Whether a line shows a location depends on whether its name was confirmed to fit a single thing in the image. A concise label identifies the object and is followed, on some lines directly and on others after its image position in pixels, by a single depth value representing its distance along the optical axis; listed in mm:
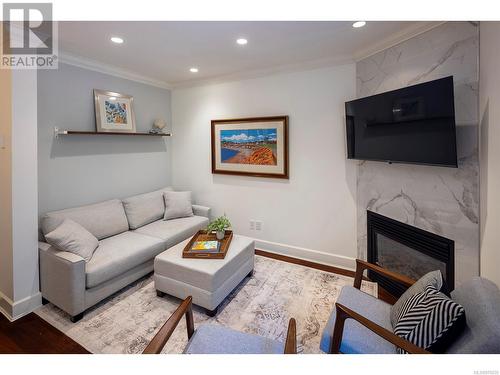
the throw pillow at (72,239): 2189
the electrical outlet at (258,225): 3642
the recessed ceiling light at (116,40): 2409
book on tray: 2396
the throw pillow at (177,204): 3621
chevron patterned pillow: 1170
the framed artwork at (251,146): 3334
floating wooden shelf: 2682
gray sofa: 2086
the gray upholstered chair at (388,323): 1072
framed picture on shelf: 3111
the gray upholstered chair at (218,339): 1282
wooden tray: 2365
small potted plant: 2700
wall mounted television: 1818
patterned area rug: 1904
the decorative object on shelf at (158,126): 3854
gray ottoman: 2148
